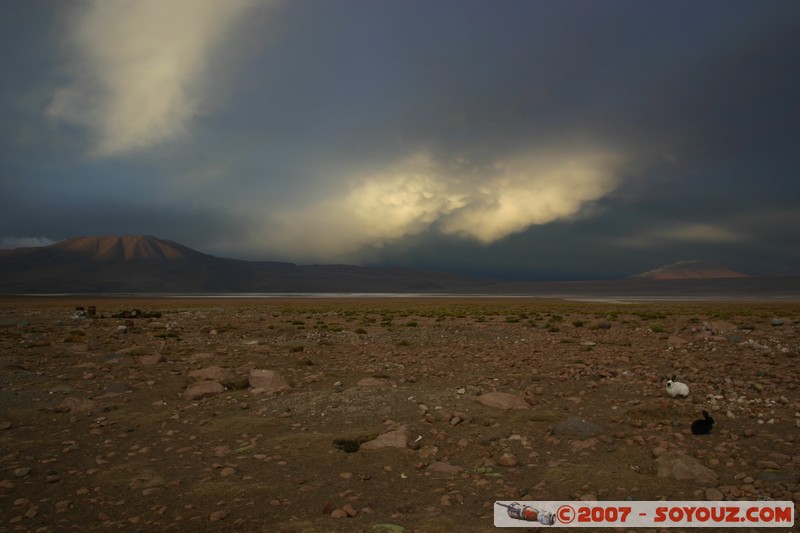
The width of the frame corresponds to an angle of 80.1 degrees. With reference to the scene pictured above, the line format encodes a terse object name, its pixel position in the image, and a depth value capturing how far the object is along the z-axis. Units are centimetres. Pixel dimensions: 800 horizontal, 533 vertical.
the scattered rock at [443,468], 682
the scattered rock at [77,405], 1001
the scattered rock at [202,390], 1113
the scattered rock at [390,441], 775
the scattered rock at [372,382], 1178
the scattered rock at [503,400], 980
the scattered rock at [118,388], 1162
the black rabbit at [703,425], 786
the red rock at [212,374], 1269
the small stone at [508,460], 691
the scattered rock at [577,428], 802
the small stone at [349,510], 561
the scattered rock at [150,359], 1494
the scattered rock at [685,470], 620
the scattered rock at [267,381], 1173
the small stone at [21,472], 673
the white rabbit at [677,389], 988
